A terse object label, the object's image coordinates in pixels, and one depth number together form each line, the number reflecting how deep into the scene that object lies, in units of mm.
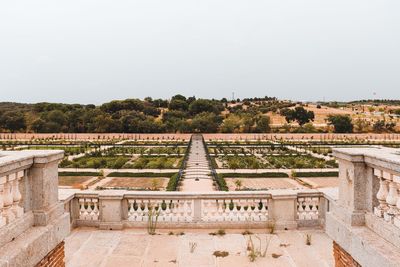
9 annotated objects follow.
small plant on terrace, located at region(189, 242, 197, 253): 6738
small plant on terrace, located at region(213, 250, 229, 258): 6594
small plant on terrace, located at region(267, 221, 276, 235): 7887
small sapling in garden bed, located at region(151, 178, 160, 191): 19850
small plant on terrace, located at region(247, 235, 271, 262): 6441
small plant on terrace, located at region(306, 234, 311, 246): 7166
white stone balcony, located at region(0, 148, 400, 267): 3990
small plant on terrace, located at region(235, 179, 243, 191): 19512
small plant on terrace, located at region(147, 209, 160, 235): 7809
